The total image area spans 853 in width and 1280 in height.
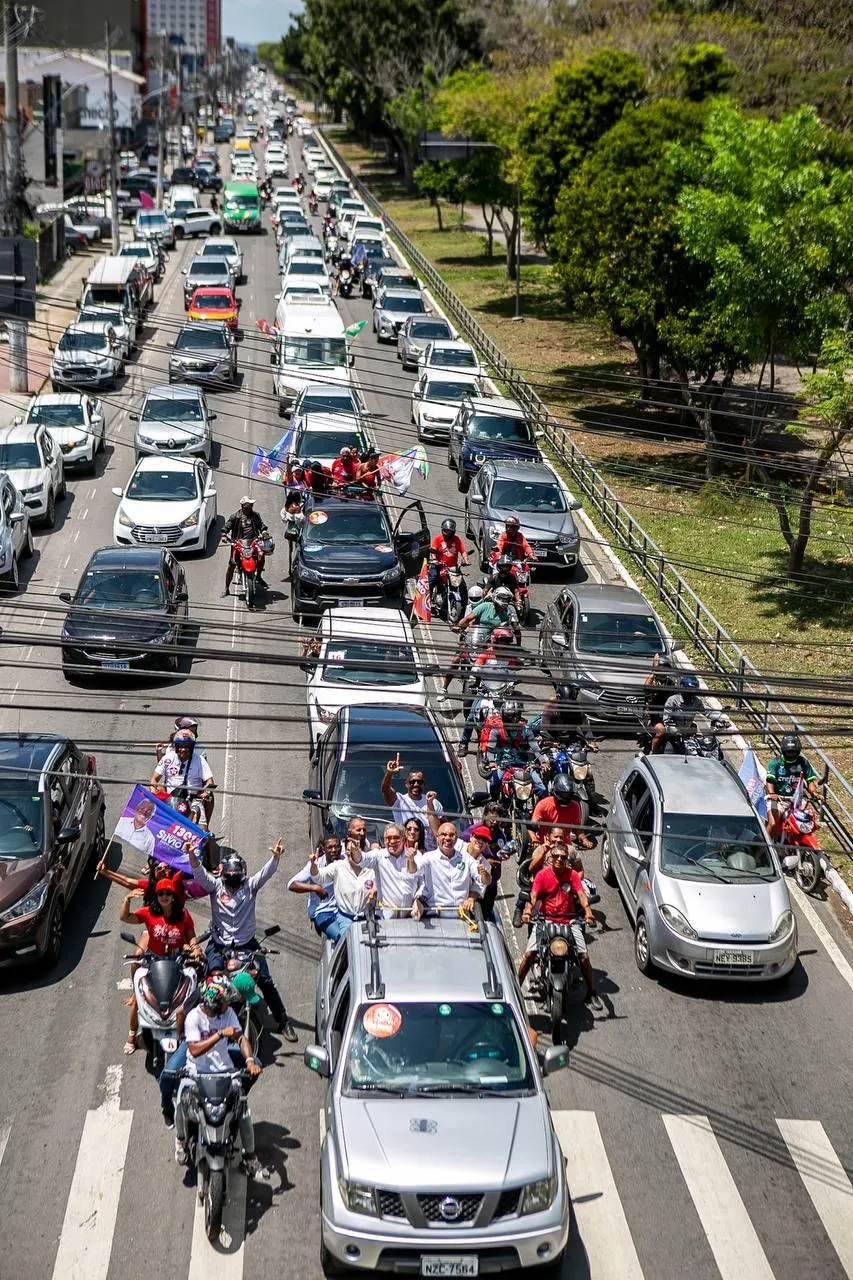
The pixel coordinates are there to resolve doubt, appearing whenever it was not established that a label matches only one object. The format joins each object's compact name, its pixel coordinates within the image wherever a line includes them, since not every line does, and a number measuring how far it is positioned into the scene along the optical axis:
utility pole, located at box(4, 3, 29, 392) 38.31
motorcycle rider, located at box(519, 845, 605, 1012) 13.46
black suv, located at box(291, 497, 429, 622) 23.53
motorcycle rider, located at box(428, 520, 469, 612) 23.11
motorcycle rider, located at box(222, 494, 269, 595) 24.22
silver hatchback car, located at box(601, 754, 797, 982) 14.09
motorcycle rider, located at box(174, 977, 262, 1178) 10.70
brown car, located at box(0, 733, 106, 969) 13.54
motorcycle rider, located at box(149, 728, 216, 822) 15.83
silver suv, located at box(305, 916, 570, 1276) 9.61
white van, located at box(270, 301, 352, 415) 37.41
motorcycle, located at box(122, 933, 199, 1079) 12.06
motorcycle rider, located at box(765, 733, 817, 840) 16.72
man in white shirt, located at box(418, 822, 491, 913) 13.46
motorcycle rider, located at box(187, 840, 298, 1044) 12.55
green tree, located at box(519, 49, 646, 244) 46.50
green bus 73.19
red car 45.88
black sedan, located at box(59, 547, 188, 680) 21.33
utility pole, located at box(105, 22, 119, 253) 60.94
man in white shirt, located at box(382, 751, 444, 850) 14.73
